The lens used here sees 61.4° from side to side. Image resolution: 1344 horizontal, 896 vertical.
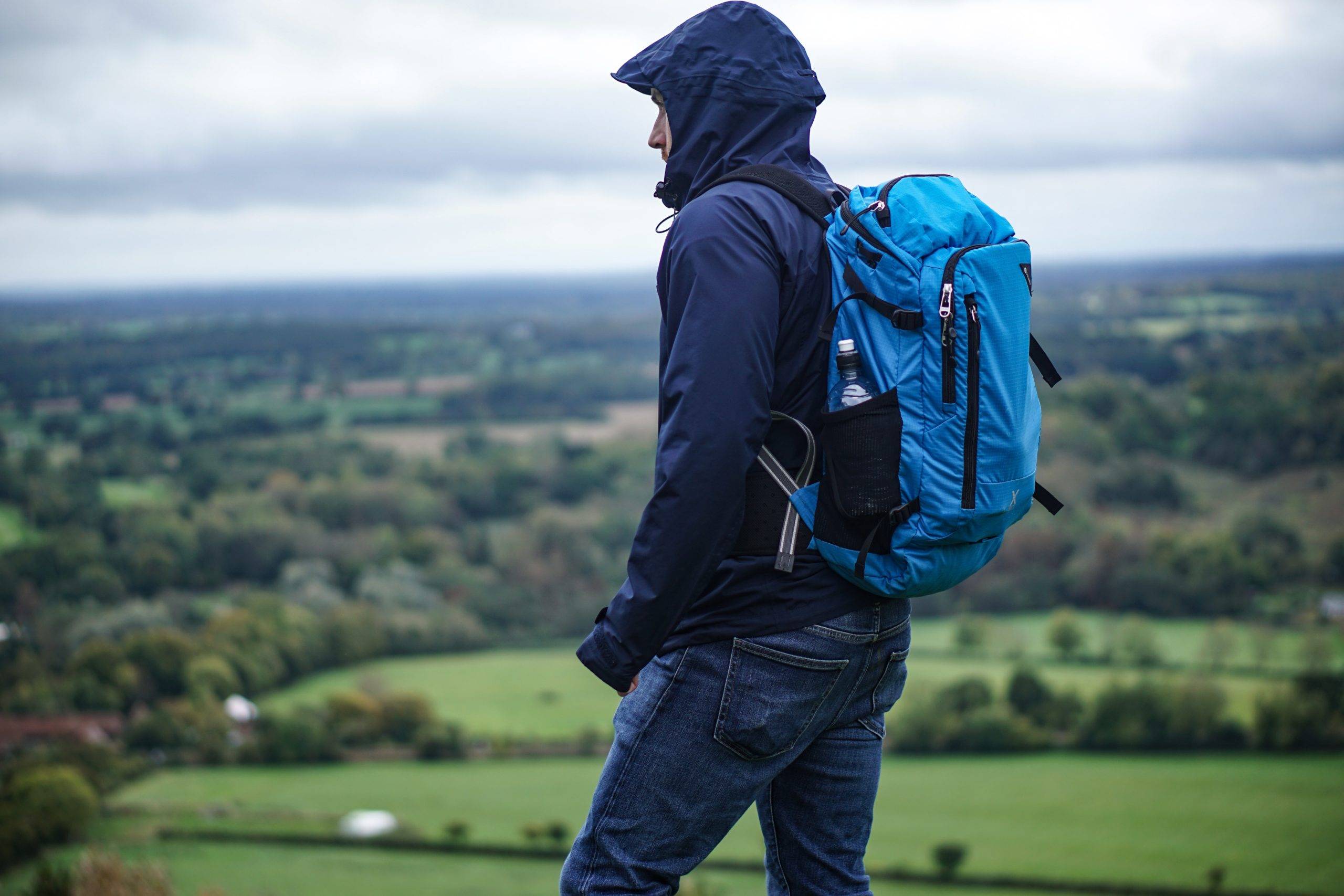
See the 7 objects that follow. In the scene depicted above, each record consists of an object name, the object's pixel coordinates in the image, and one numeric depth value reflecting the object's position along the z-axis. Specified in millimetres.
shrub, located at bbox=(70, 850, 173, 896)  18172
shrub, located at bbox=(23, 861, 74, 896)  21773
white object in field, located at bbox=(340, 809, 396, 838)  41625
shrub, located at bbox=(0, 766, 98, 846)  41969
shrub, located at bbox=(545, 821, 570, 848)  39247
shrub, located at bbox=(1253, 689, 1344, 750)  44875
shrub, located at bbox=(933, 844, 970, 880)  36781
